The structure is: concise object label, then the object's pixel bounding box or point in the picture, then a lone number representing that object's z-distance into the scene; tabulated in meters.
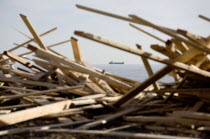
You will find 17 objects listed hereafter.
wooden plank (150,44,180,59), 7.24
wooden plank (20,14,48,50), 11.60
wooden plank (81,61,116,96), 10.53
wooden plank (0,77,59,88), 10.73
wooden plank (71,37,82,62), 12.33
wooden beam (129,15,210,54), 6.38
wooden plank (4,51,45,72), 12.77
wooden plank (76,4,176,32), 7.30
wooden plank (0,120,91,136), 6.32
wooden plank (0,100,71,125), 6.09
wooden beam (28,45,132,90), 7.24
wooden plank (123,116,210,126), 6.60
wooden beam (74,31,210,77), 5.47
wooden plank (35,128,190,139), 5.78
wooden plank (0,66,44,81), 11.64
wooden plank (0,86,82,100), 8.34
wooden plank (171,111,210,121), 6.55
